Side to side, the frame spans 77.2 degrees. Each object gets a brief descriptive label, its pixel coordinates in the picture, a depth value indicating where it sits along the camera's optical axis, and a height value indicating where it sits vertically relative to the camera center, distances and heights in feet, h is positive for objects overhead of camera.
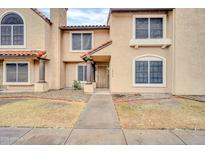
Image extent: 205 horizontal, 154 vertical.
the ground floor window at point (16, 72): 38.76 +1.23
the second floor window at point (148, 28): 33.43 +12.64
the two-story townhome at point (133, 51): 31.92 +6.82
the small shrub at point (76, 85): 40.75 -2.80
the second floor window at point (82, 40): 42.98 +12.16
